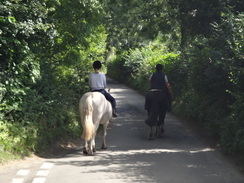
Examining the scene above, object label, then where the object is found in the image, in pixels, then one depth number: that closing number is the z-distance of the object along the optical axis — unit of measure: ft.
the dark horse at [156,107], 41.43
